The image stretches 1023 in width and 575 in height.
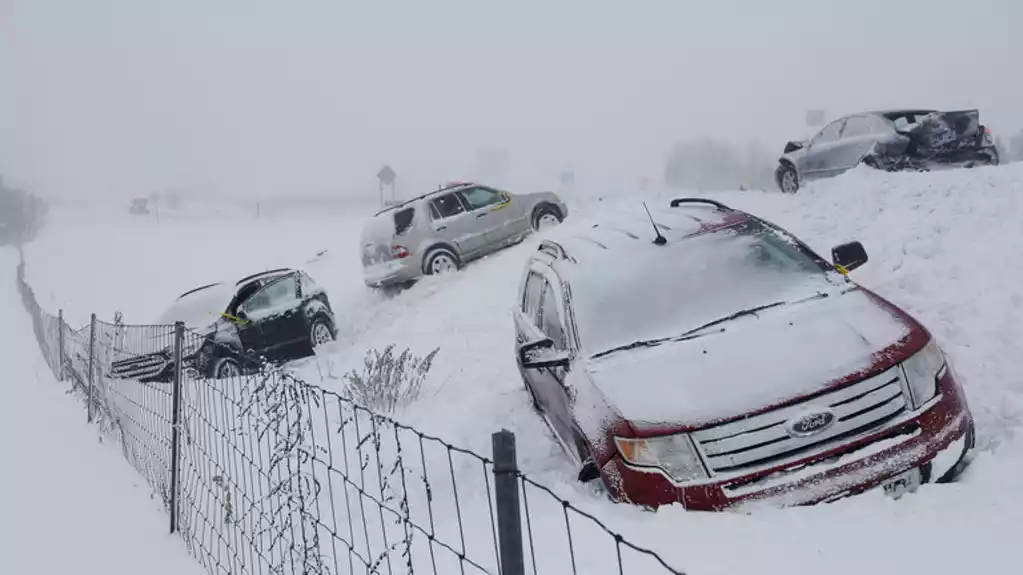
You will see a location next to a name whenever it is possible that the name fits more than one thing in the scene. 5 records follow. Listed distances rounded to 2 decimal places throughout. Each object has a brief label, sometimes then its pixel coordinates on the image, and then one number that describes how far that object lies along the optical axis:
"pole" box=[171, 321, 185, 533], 4.73
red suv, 3.64
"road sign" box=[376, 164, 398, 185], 28.45
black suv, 11.26
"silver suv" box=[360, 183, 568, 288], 14.12
